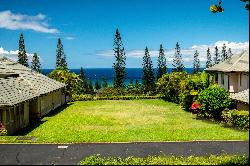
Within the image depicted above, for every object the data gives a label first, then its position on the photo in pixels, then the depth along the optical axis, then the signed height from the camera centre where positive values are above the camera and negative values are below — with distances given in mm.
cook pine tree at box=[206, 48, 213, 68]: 68736 +6351
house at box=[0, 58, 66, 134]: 16828 -1407
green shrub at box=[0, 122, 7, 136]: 15577 -3642
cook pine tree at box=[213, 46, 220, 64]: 67603 +7044
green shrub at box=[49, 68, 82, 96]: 34021 +147
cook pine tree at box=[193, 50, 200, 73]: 70478 +5424
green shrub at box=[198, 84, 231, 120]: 19868 -1883
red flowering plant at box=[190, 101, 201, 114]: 21386 -2611
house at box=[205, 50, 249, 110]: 21274 +422
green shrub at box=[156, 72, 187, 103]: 31176 -871
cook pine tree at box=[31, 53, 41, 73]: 62987 +4814
